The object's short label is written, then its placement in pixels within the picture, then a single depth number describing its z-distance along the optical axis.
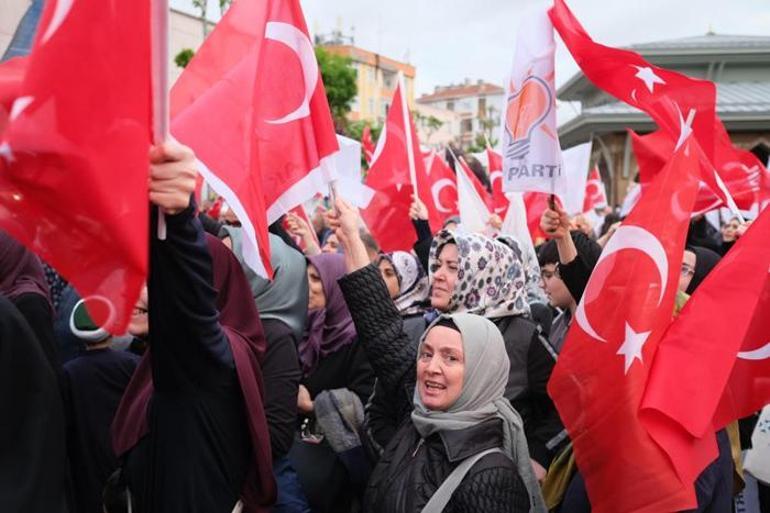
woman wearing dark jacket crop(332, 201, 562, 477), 3.28
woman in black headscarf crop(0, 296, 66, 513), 2.14
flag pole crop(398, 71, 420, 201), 6.16
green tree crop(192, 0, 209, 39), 11.24
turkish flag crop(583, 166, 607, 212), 12.28
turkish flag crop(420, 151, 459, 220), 8.38
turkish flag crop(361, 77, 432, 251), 6.27
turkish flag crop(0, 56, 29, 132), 1.88
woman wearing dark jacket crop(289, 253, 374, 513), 3.85
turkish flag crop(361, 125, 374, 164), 9.49
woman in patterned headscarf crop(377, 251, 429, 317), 4.95
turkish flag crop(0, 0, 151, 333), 1.50
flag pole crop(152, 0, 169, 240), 1.72
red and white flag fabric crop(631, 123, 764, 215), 5.33
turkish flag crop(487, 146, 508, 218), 8.41
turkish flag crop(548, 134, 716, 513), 2.86
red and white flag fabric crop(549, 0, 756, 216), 4.13
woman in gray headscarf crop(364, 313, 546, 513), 2.70
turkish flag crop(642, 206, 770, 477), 2.86
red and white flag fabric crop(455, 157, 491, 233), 6.97
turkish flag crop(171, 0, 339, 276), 2.74
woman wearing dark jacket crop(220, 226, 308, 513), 3.28
